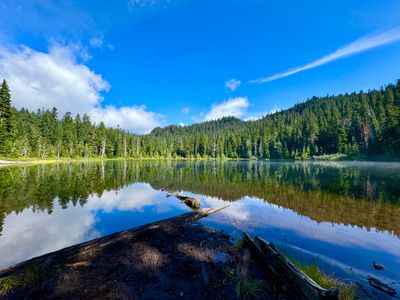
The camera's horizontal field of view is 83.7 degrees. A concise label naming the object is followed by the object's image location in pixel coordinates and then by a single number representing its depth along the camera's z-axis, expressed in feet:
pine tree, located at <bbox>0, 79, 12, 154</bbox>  195.85
